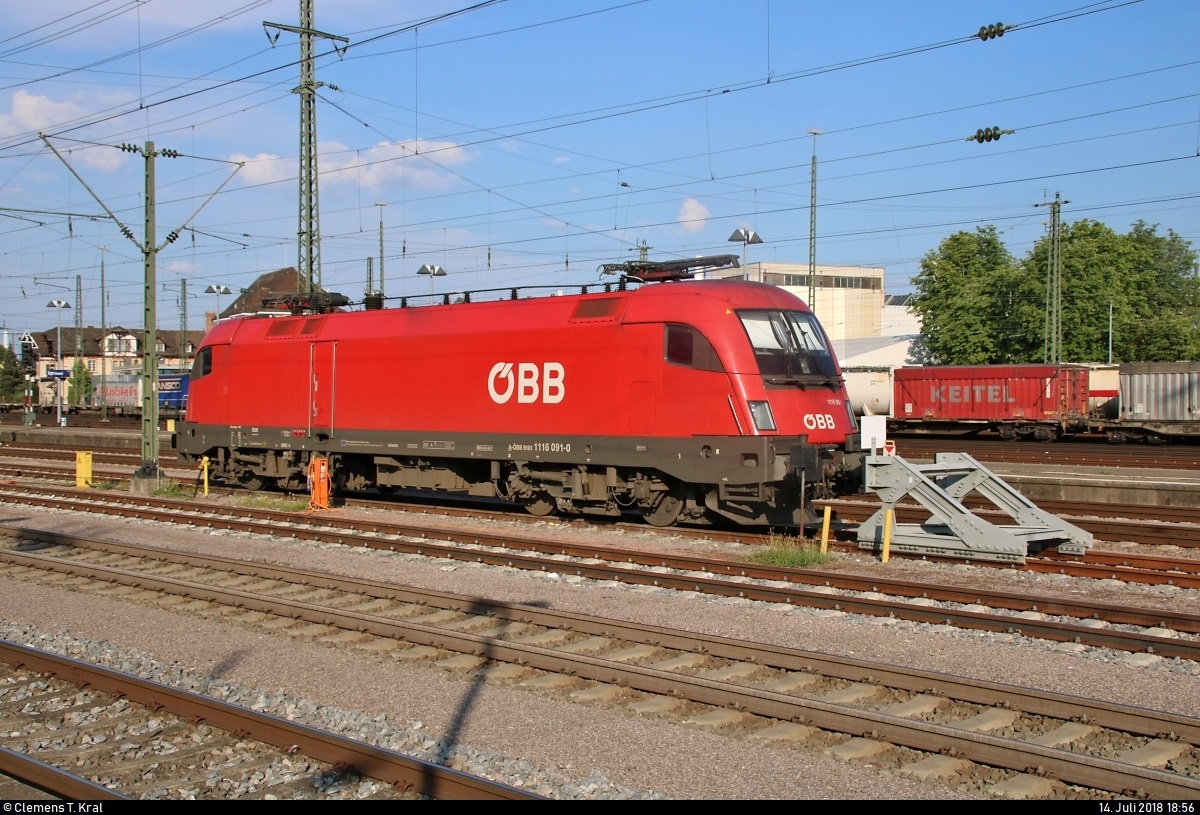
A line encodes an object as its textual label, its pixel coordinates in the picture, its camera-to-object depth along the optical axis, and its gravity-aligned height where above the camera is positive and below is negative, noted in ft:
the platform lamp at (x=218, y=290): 171.23 +20.20
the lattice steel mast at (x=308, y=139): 80.89 +21.65
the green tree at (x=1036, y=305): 193.47 +20.96
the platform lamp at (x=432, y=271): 123.24 +16.72
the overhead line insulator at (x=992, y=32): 55.36 +20.51
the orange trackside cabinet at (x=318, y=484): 65.77 -4.81
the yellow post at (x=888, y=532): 44.16 -5.23
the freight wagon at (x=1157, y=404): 126.41 +0.92
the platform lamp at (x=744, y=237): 102.27 +17.34
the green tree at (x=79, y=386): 275.59 +6.38
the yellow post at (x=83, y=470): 83.76 -5.00
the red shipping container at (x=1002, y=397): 134.92 +1.93
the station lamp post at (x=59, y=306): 229.62 +23.04
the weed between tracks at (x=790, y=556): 42.65 -6.11
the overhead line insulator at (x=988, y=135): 66.49 +17.93
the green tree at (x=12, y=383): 346.33 +8.82
